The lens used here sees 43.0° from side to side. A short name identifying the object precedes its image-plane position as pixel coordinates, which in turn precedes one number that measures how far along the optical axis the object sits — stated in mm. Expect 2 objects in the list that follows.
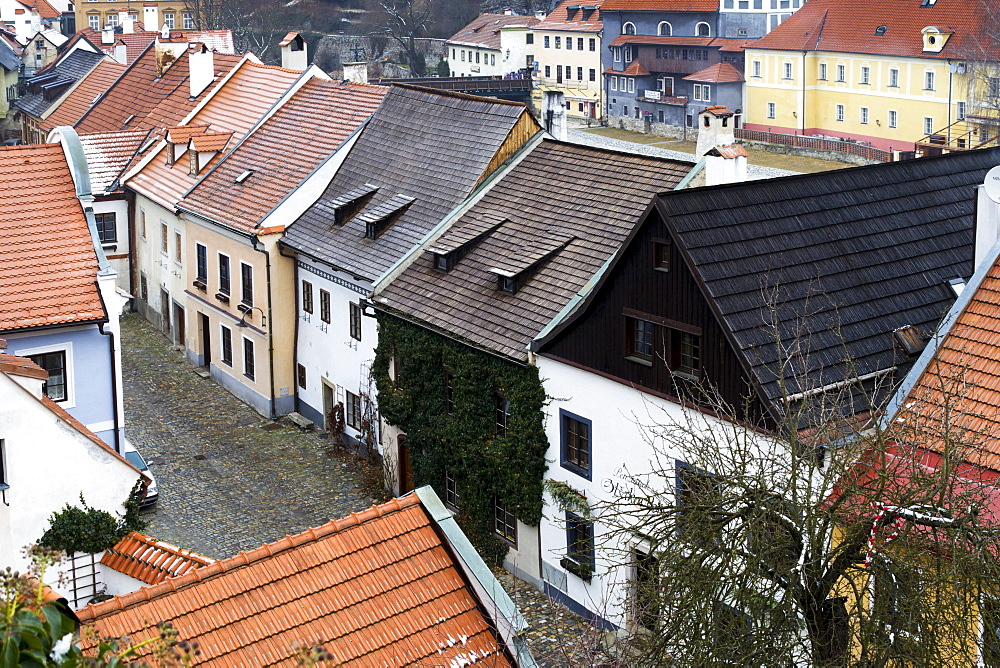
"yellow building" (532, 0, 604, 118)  100562
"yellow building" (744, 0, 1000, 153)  72125
